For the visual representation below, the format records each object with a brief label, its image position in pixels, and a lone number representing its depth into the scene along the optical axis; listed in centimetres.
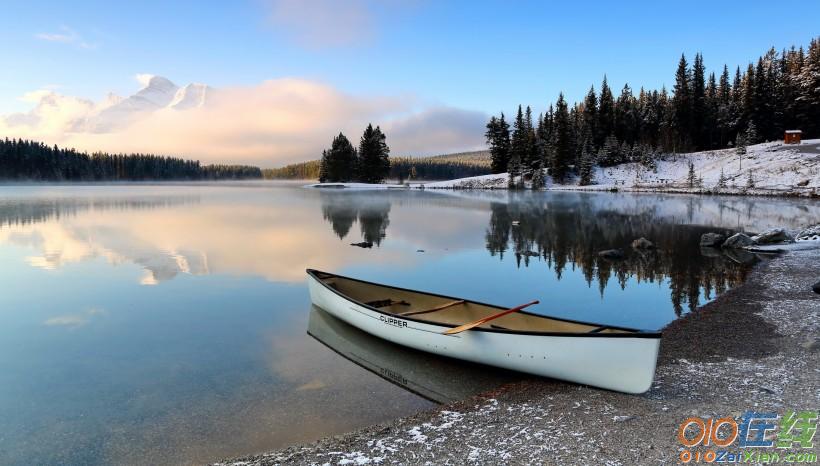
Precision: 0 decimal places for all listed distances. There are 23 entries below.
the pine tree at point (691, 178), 8035
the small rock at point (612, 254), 2465
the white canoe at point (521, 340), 842
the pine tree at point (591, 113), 10469
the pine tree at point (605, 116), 10469
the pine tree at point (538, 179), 10000
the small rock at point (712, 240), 2761
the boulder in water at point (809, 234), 2733
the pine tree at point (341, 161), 11575
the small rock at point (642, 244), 2734
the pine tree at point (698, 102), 10312
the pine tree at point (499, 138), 11812
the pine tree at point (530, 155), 10717
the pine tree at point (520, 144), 10912
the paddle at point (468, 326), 1023
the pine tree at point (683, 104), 10300
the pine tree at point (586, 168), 9500
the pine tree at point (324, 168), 12070
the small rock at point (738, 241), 2683
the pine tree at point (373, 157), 11312
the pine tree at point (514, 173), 10544
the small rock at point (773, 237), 2709
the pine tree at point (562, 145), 9812
